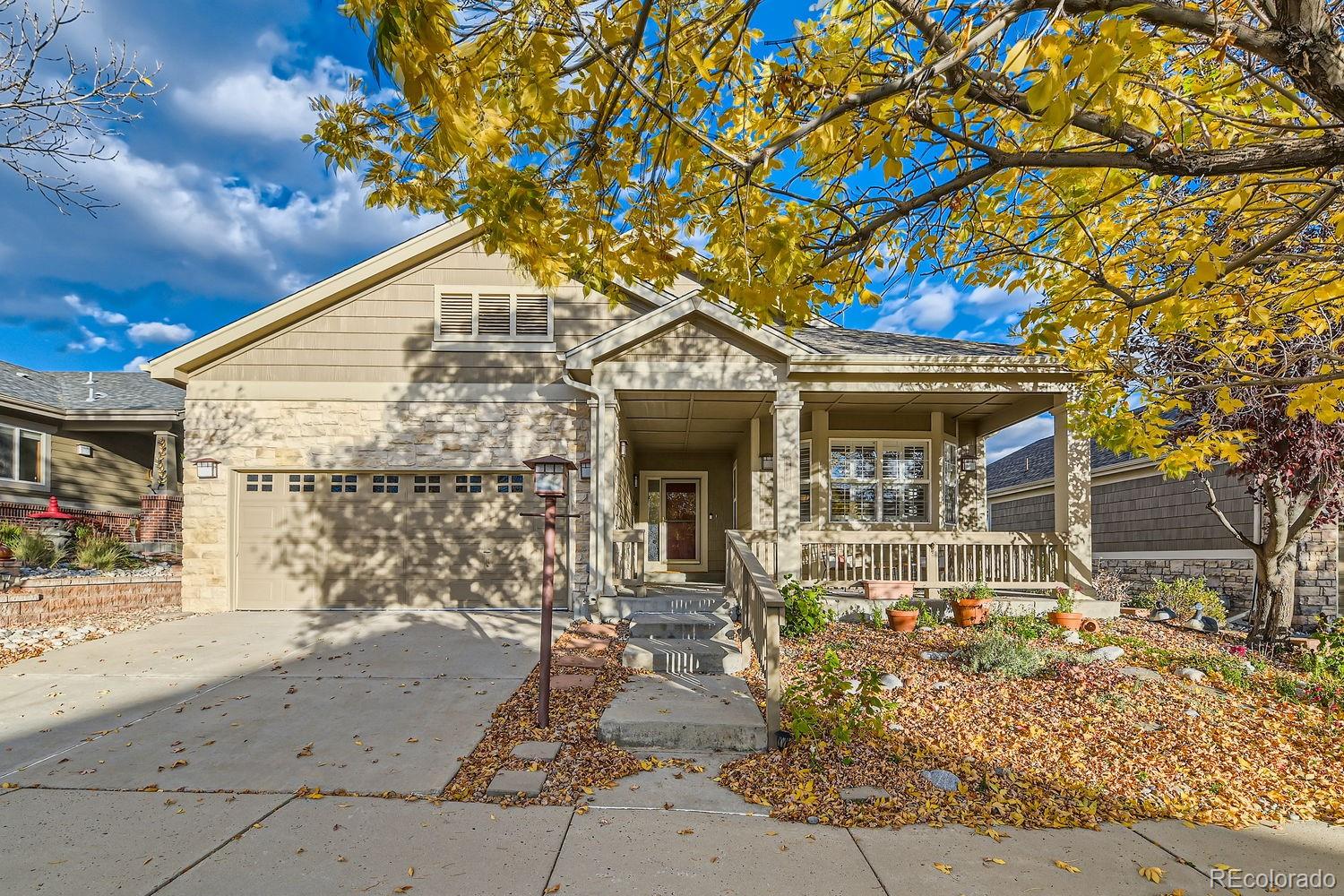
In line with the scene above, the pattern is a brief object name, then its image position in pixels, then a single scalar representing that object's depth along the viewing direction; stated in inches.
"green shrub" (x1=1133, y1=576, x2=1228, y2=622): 370.0
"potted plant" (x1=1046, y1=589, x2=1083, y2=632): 305.4
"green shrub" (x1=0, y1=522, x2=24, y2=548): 437.1
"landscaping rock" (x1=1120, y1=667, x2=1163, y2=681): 230.8
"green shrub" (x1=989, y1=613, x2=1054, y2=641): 276.1
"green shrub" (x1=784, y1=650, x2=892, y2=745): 171.5
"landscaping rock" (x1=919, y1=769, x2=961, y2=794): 156.0
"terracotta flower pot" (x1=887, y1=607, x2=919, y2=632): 294.8
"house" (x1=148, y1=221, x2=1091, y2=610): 335.3
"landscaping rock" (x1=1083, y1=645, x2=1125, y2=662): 253.7
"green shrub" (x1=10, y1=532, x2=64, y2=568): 420.8
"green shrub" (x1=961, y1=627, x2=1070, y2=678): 233.8
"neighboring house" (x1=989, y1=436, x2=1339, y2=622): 385.1
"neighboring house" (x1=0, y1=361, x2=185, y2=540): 509.0
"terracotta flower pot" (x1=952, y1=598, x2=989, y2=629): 305.3
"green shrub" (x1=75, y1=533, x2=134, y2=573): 426.6
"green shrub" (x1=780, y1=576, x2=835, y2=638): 282.8
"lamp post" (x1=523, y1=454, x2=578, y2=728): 195.5
